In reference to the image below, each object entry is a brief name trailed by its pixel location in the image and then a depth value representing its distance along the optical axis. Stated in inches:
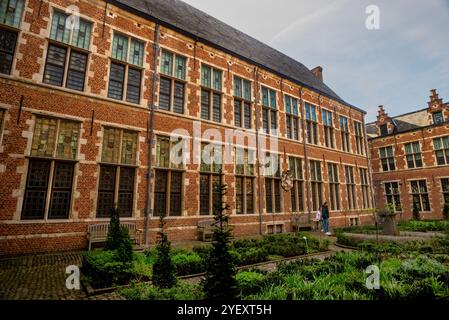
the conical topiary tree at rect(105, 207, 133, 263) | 225.0
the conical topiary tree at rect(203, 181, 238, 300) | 120.1
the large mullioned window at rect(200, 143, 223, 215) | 472.4
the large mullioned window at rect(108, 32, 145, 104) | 410.6
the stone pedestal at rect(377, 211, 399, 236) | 485.7
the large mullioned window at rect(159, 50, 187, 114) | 461.7
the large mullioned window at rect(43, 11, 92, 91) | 356.8
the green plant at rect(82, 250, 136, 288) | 199.6
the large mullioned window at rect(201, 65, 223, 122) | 514.6
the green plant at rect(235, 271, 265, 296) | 181.9
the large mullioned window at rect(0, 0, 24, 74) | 323.9
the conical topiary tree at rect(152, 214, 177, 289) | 187.8
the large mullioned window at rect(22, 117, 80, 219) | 315.9
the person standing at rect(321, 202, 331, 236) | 551.4
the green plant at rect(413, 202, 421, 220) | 838.3
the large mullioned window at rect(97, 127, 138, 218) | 369.4
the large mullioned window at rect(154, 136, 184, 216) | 420.5
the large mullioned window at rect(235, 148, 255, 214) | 524.4
